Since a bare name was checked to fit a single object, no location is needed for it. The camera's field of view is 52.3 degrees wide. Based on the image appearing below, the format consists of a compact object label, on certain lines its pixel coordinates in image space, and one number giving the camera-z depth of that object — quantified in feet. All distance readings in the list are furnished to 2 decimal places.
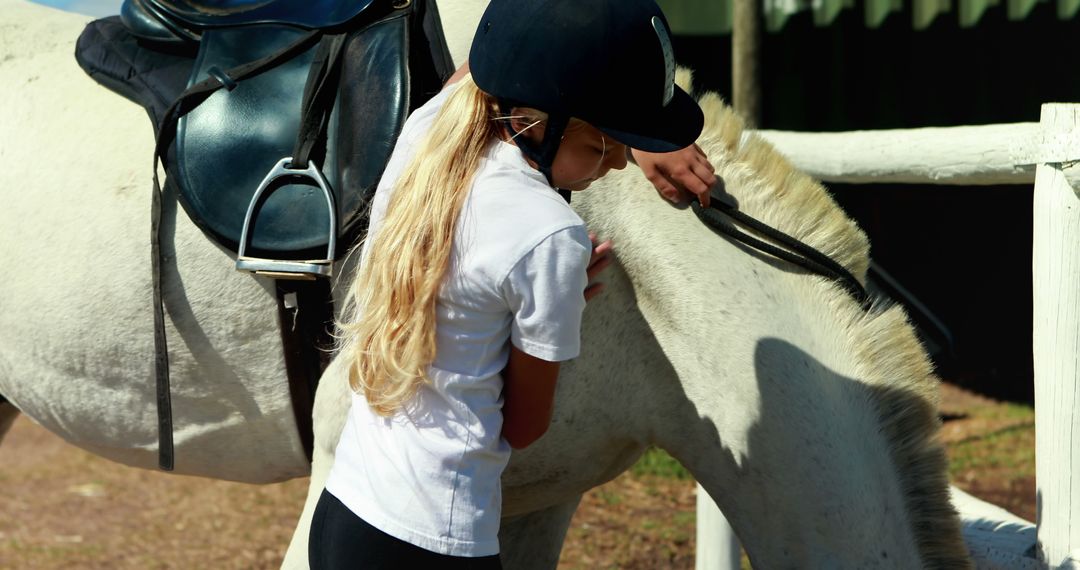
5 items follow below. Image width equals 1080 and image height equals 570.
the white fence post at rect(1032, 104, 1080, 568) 6.81
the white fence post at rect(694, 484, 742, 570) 10.34
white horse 6.31
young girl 4.87
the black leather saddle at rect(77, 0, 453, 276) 6.64
